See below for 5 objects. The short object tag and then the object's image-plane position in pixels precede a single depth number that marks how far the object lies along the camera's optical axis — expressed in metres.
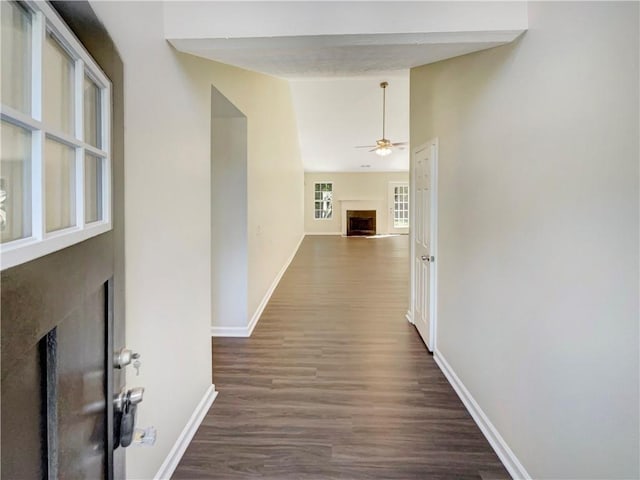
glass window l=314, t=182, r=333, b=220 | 14.80
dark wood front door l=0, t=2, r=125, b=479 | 0.63
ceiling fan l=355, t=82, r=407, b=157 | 8.20
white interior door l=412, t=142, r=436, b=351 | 3.53
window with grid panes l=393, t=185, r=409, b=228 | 14.67
